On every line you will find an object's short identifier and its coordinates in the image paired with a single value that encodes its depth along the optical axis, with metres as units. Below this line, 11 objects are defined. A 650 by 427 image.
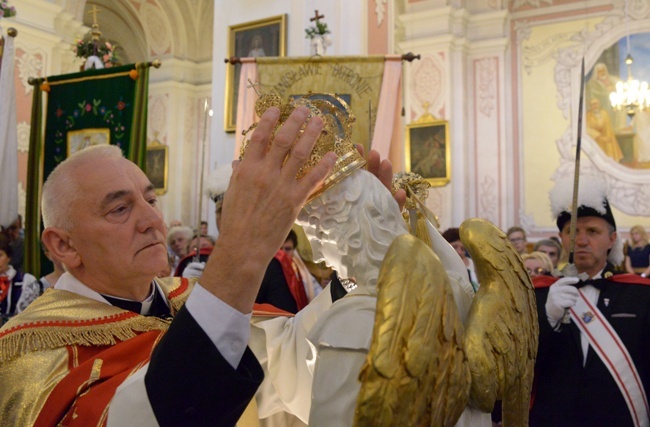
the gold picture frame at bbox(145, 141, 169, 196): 14.78
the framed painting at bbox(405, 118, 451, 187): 12.62
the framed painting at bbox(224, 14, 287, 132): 6.94
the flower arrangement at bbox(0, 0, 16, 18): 4.89
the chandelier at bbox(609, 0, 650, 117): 11.44
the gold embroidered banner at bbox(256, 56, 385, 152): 5.79
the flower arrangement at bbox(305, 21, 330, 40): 6.44
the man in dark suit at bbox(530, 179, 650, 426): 2.84
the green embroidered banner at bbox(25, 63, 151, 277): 4.72
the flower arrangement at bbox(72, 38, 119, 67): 5.64
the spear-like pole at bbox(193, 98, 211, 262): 3.44
